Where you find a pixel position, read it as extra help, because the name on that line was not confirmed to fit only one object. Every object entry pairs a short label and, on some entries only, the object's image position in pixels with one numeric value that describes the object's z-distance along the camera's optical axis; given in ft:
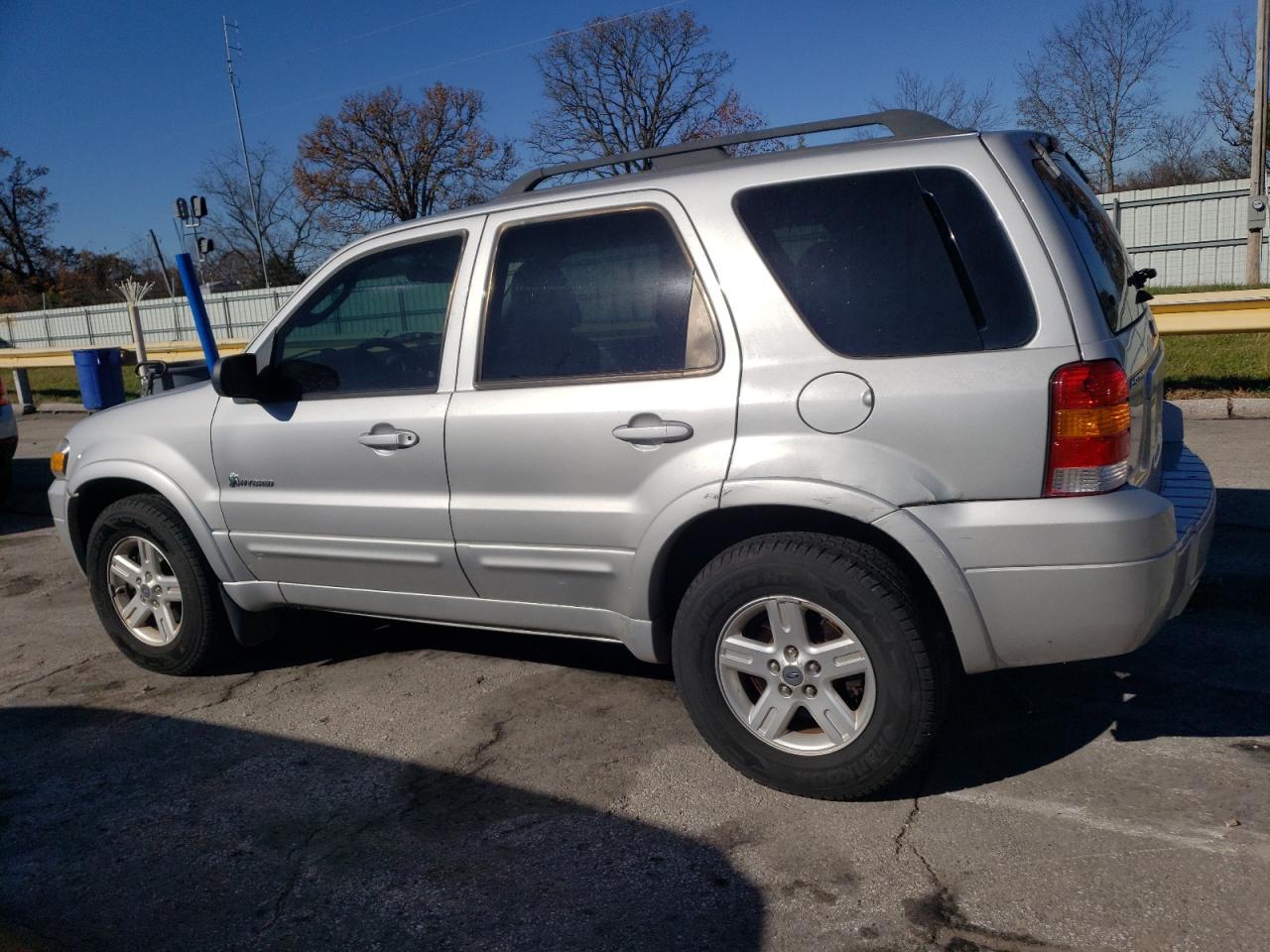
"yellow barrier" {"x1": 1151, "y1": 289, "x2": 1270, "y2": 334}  28.22
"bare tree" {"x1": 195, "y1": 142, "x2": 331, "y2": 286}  166.91
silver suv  9.64
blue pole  27.58
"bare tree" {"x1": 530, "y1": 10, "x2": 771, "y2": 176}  119.85
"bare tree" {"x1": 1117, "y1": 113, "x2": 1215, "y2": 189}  112.47
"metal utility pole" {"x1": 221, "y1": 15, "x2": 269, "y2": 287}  137.18
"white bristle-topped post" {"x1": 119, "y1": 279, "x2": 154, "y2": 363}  52.85
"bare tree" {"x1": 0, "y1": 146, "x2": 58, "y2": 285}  175.63
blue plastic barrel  47.57
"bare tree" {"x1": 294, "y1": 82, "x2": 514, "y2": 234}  139.85
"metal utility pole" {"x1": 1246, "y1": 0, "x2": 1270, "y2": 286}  54.80
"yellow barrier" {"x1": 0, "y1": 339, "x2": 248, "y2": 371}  53.72
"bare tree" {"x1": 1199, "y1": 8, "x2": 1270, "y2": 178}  95.96
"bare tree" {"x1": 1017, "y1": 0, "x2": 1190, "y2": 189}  100.42
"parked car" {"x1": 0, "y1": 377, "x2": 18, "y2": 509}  29.22
